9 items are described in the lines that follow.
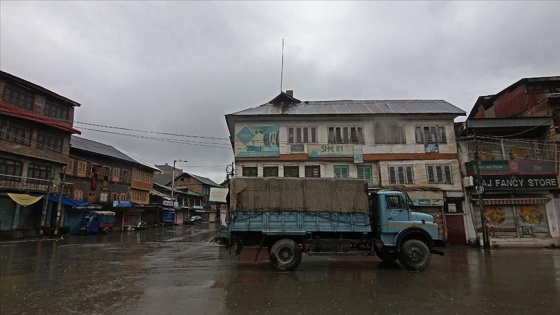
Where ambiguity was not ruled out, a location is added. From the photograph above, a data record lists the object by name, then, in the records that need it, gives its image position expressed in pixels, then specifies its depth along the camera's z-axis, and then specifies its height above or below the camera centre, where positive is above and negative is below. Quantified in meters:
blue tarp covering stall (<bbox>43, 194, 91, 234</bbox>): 31.96 +0.32
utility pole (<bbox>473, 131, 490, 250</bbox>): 21.06 +0.84
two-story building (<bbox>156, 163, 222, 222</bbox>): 72.44 +7.06
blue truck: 11.59 -0.27
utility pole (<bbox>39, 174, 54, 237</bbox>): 28.31 +0.39
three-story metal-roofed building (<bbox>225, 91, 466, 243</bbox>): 22.64 +4.64
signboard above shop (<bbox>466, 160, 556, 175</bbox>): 22.19 +3.18
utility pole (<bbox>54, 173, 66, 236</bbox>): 29.03 +0.76
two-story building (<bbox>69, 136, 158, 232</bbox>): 35.80 +4.48
